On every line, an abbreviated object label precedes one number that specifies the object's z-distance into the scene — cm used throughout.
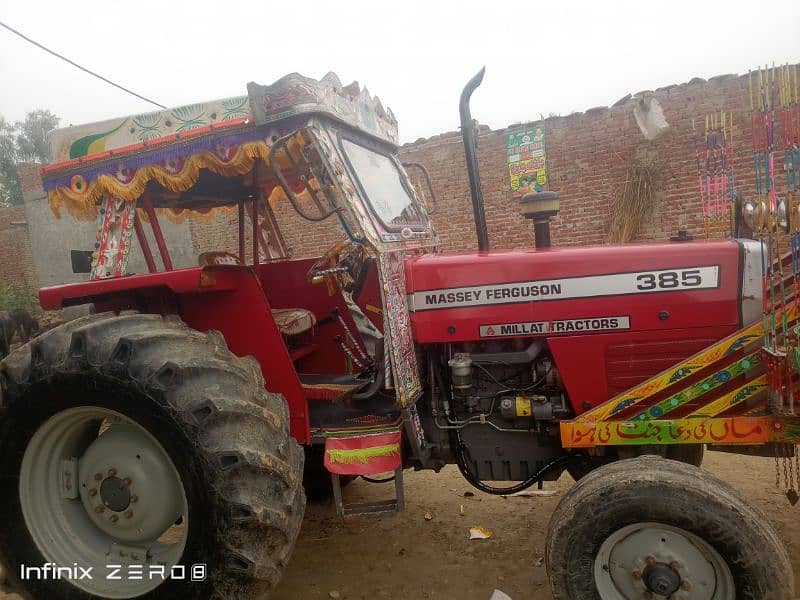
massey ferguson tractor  205
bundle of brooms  750
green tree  2283
